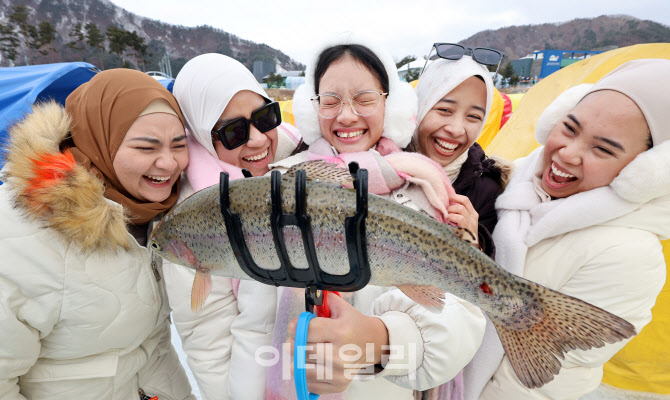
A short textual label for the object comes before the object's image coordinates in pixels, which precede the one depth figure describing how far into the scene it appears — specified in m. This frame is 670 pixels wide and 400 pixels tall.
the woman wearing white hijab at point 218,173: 1.53
